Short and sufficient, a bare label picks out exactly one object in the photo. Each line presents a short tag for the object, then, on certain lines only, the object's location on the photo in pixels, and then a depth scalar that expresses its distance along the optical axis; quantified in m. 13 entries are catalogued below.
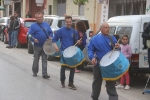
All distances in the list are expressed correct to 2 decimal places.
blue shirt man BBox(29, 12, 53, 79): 9.79
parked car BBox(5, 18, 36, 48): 18.30
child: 8.70
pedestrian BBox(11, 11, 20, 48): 18.25
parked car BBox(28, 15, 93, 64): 14.12
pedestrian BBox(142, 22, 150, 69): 8.20
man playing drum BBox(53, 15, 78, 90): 8.58
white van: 8.81
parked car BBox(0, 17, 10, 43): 20.92
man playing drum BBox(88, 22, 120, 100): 6.44
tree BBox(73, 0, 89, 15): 19.93
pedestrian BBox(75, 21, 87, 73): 10.91
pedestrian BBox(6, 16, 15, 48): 18.41
